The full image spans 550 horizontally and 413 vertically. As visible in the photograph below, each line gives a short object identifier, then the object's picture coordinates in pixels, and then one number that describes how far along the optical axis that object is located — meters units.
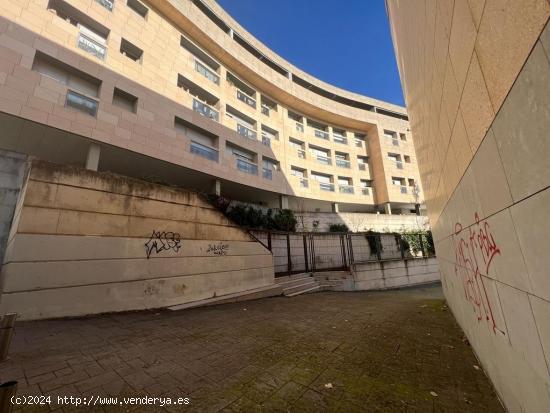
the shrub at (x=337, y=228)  19.23
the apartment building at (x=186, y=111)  10.33
